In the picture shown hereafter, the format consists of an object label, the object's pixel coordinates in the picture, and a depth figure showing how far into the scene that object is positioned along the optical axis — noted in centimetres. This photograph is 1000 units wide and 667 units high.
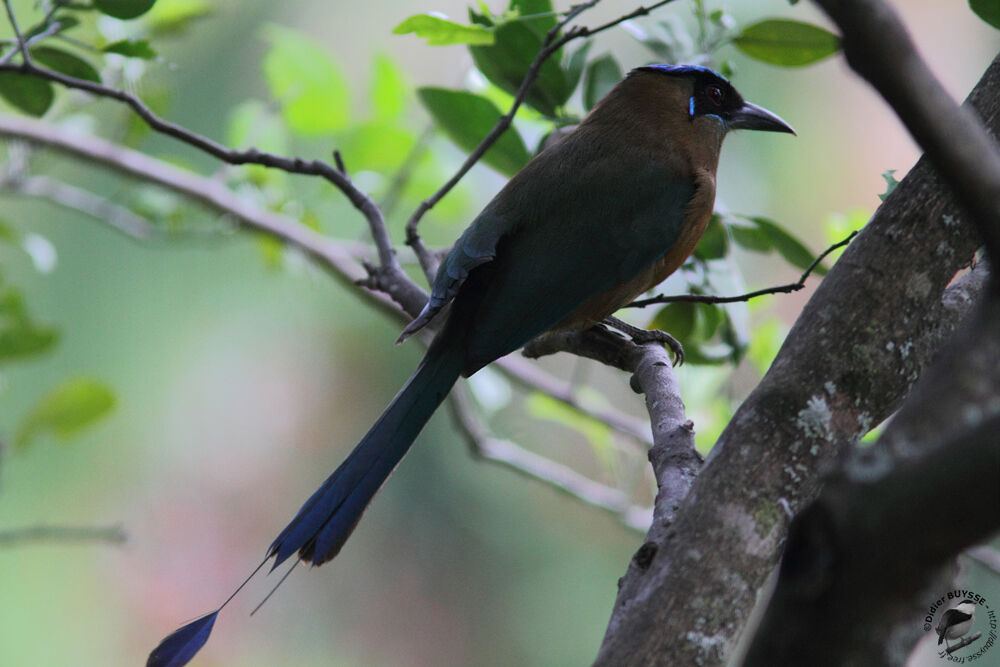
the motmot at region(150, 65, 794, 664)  850
